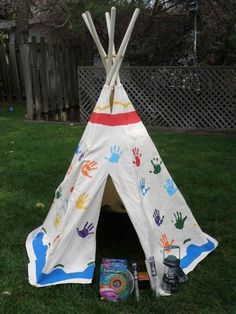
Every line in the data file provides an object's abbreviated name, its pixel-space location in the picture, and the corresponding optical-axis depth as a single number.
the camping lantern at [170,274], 2.01
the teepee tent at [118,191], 2.10
